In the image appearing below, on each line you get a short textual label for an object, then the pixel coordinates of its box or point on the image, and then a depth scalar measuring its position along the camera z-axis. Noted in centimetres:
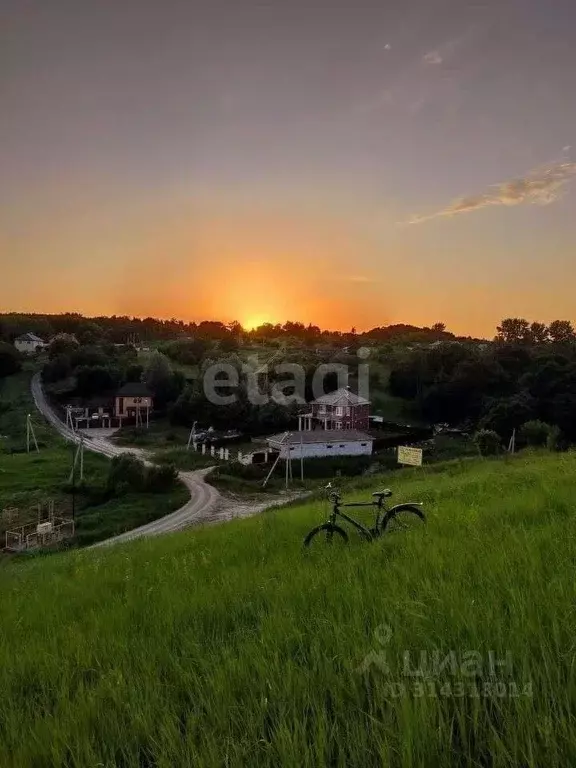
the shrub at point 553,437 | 3236
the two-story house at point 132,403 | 6931
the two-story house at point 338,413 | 6125
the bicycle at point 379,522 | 694
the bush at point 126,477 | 3647
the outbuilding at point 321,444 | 4916
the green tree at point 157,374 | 7131
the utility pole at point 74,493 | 3066
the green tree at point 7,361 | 8756
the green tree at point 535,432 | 4069
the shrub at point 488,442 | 4065
